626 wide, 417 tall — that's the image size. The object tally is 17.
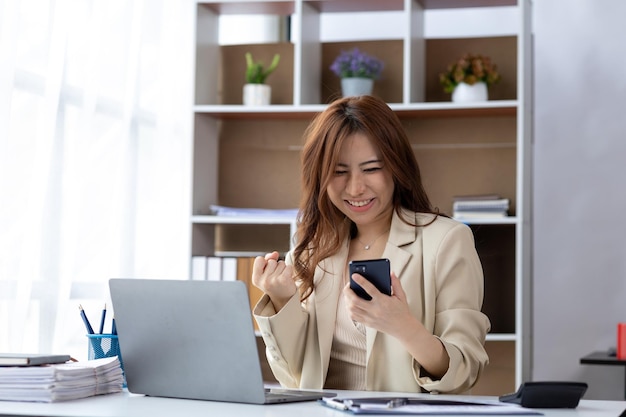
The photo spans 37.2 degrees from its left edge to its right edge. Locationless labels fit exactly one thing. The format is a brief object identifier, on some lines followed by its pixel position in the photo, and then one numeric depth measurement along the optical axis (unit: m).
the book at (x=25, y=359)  1.77
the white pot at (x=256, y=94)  4.25
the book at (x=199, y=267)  4.14
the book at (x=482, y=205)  4.00
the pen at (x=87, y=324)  2.10
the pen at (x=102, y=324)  2.14
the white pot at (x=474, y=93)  4.05
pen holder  2.08
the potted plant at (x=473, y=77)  4.05
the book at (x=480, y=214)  3.99
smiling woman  2.15
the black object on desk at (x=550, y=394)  1.69
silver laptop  1.70
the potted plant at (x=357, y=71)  4.15
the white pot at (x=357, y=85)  4.15
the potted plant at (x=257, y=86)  4.25
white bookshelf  3.99
